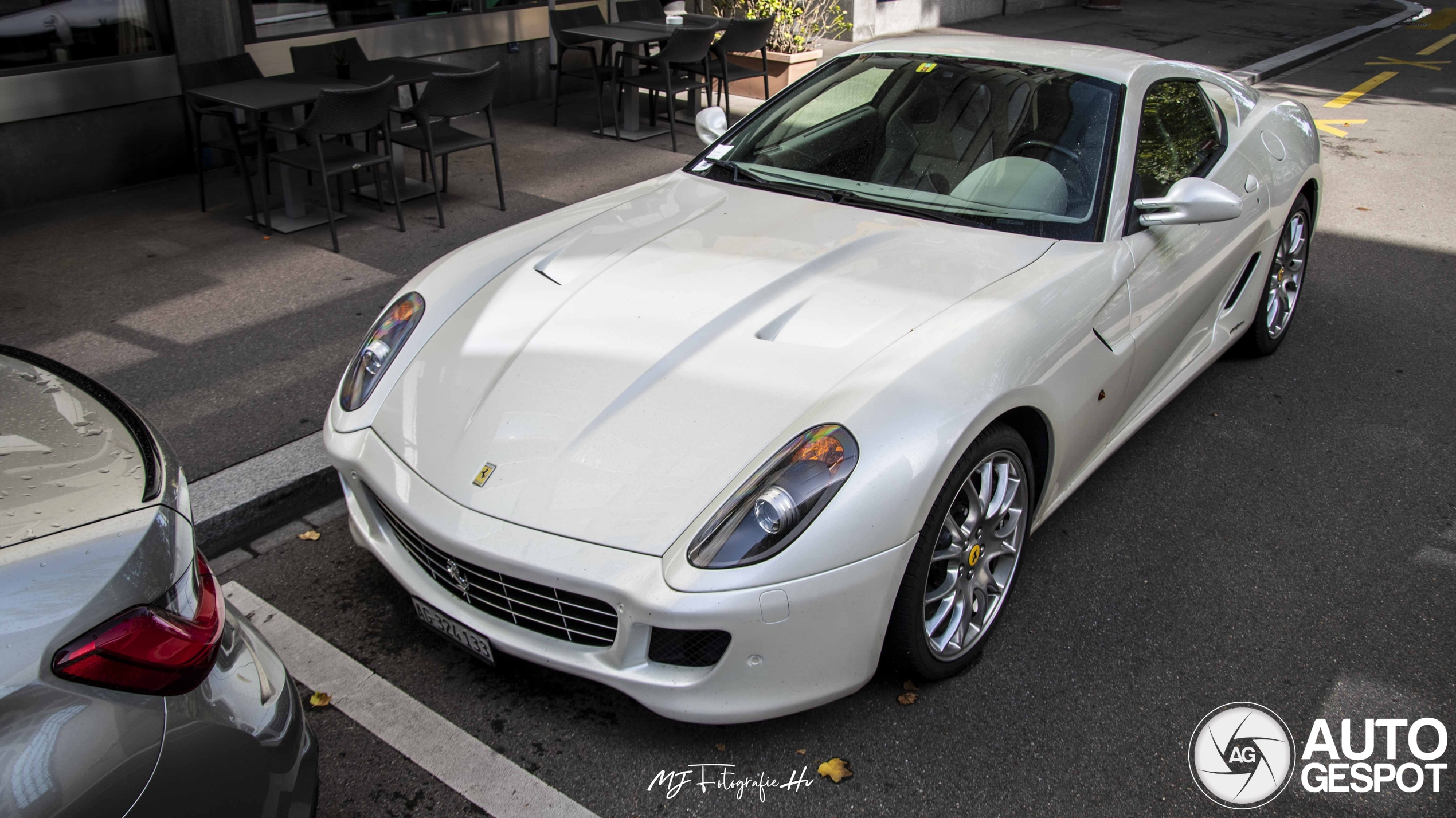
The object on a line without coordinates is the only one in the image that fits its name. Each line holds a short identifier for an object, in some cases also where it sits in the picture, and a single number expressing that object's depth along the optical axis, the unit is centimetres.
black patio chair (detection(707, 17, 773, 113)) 885
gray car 148
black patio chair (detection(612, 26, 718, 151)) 836
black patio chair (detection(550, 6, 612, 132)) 877
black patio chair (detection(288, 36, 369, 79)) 696
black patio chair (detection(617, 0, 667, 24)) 969
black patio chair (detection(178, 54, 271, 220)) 622
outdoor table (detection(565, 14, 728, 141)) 834
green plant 1006
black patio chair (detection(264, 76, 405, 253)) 574
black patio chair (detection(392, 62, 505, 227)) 625
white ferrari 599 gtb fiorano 237
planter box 1017
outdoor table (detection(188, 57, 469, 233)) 592
